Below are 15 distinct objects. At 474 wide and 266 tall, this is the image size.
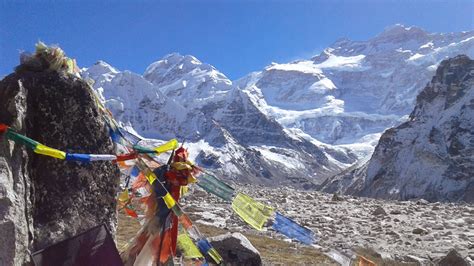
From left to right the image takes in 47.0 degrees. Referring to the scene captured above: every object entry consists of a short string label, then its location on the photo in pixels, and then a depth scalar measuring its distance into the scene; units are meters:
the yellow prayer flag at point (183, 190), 7.13
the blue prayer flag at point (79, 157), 5.38
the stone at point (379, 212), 23.76
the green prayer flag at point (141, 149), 6.70
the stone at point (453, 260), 10.77
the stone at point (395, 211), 24.67
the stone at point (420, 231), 17.23
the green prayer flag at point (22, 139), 5.00
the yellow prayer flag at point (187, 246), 8.11
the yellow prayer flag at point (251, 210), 7.32
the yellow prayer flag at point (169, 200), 6.50
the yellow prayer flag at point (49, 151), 5.16
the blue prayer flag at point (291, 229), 7.62
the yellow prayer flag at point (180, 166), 6.88
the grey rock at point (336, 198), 35.53
